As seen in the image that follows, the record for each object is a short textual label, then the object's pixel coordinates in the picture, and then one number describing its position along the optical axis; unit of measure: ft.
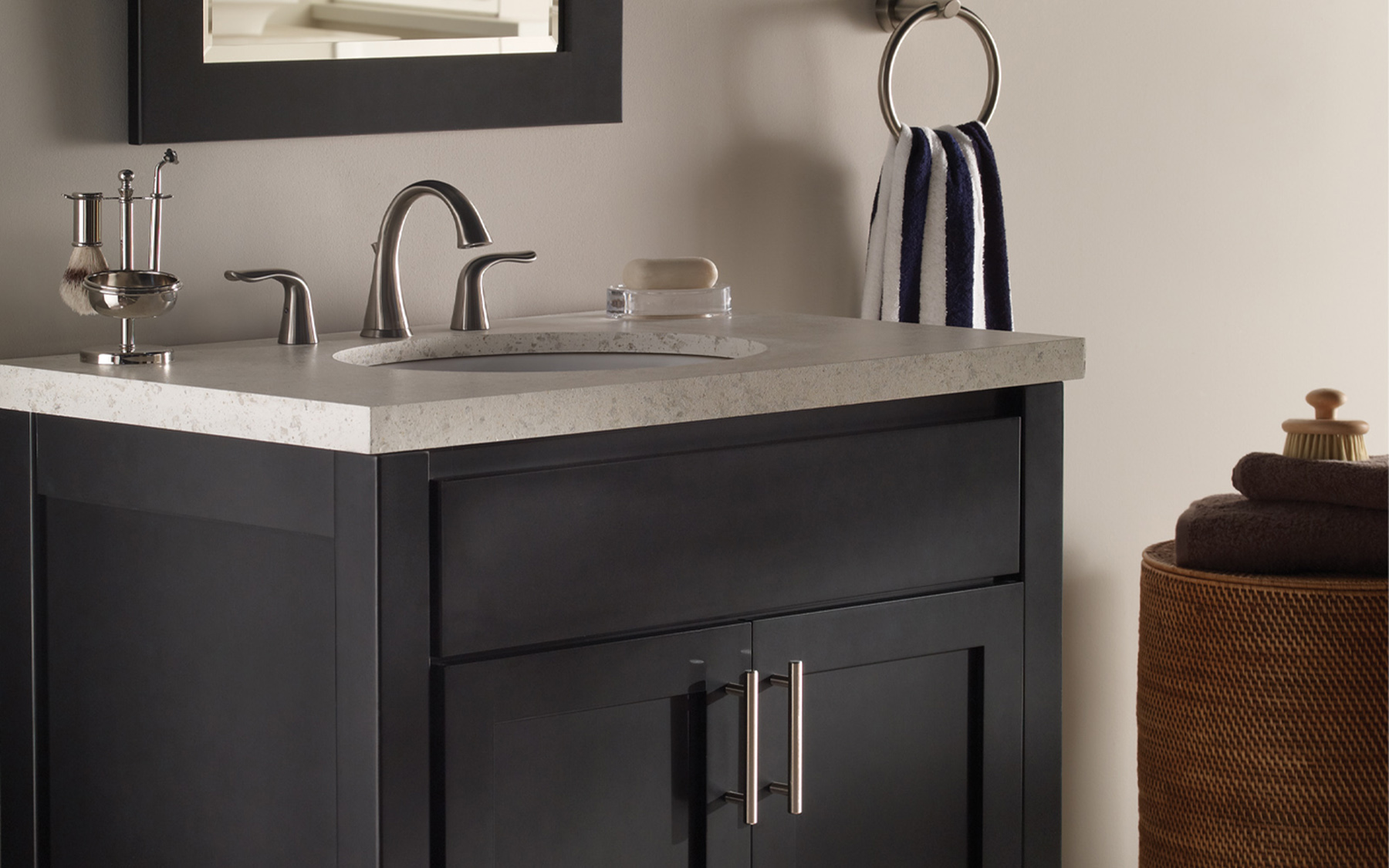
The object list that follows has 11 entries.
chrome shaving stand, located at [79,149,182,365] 11.66
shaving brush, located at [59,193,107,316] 11.90
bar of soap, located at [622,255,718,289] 13.54
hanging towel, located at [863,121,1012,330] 14.29
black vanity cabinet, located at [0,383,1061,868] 11.13
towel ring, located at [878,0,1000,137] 14.36
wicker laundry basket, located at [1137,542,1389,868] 14.07
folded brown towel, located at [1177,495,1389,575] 14.13
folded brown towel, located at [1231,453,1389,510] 14.05
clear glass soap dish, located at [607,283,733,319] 13.51
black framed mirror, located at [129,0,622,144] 12.37
